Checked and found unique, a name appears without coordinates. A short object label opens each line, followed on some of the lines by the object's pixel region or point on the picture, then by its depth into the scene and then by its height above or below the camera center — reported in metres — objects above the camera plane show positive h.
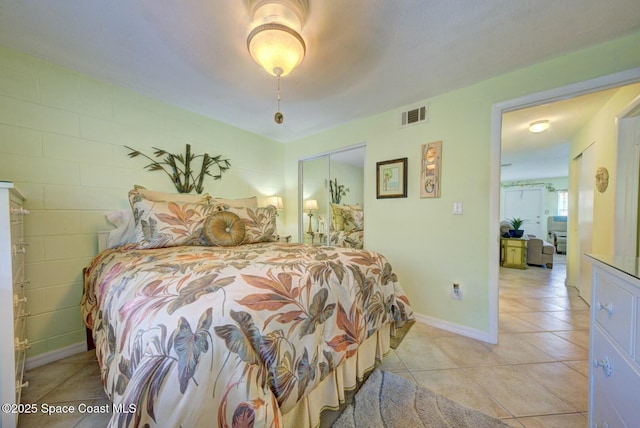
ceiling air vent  2.26 +1.01
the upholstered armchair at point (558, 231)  6.21 -0.51
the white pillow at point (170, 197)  1.92 +0.12
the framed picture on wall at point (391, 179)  2.40 +0.38
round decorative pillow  1.78 -0.16
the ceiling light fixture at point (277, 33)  1.17 +1.00
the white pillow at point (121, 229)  1.87 -0.17
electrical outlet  2.08 -0.75
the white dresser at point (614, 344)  0.68 -0.46
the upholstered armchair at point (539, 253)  4.47 -0.81
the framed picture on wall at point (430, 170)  2.19 +0.44
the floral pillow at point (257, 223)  2.00 -0.12
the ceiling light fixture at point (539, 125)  2.82 +1.15
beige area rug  1.13 -1.08
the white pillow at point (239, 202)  2.18 +0.08
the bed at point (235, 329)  0.58 -0.43
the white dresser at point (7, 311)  0.90 -0.43
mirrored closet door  2.88 +0.20
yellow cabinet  4.42 -0.80
